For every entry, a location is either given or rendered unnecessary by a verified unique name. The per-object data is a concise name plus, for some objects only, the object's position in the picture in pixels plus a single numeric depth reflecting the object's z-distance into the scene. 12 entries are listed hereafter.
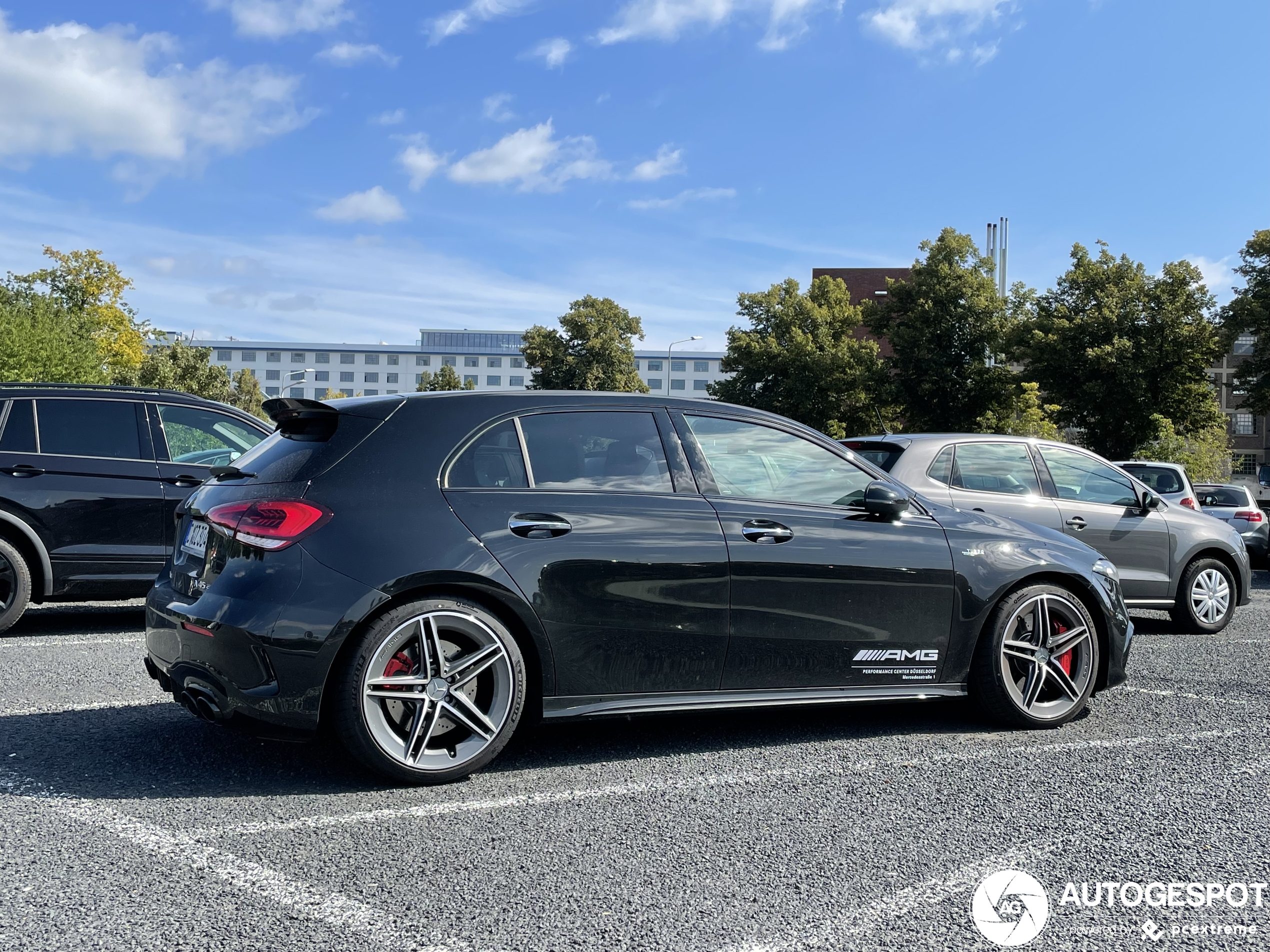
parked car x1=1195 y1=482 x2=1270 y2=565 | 15.28
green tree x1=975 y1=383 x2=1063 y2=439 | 37.81
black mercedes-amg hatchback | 3.95
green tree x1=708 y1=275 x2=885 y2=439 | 55.25
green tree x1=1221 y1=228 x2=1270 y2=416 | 38.81
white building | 138.38
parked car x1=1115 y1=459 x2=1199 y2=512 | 14.14
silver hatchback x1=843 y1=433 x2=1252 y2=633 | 7.92
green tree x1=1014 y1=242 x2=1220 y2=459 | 41.34
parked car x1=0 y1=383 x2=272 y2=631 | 7.32
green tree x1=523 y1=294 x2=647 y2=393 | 71.25
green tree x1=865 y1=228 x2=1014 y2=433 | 47.62
